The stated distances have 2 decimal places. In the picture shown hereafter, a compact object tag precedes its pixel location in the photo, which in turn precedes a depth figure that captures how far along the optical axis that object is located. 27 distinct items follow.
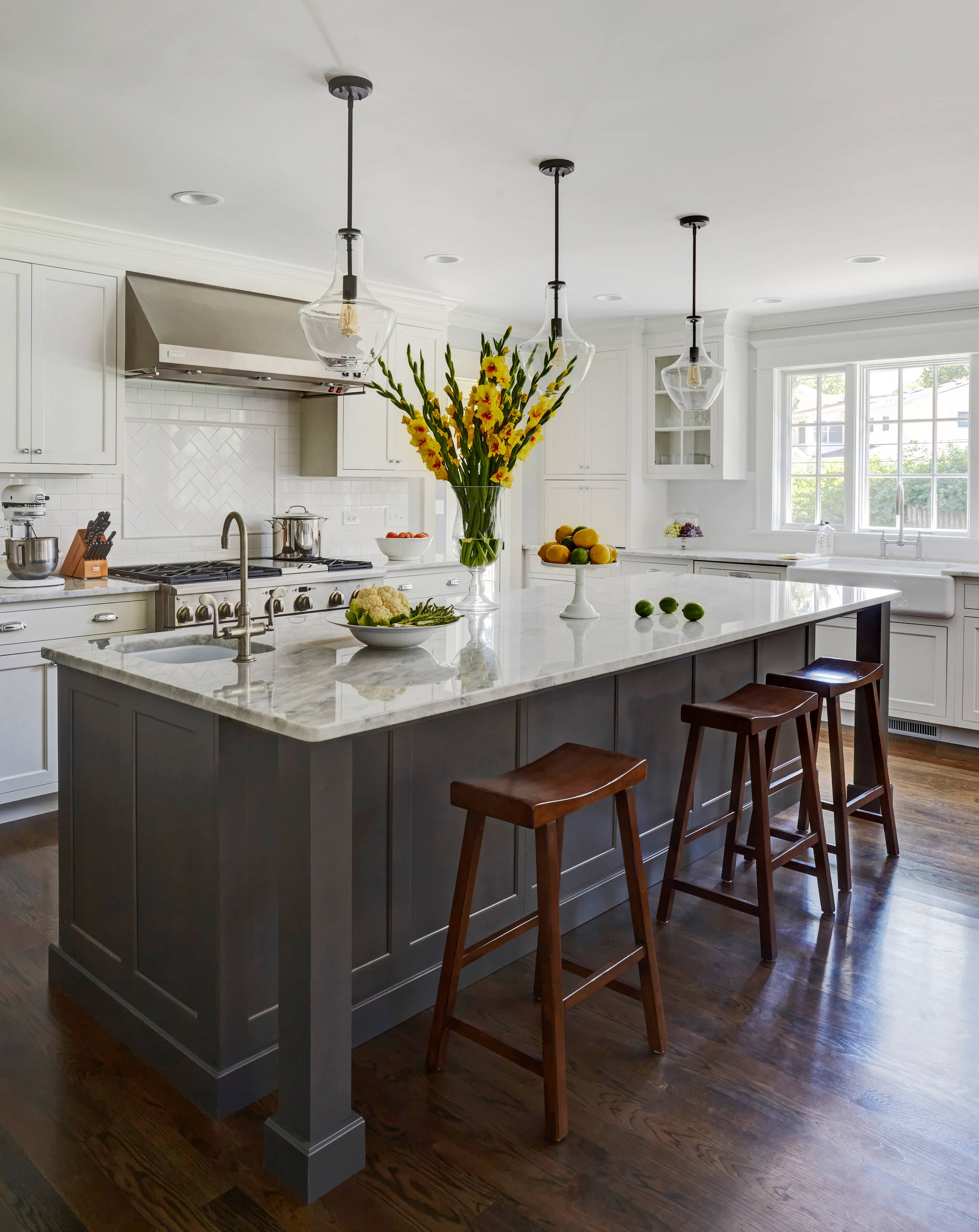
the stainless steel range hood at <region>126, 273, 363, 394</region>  4.33
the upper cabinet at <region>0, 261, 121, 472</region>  4.08
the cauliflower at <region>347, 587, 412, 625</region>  2.39
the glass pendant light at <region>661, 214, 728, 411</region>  3.85
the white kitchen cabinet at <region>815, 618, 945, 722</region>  5.20
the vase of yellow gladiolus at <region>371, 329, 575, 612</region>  2.85
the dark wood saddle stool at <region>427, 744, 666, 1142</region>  1.94
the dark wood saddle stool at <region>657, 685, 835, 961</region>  2.71
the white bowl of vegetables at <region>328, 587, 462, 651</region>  2.38
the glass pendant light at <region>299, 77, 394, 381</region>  2.64
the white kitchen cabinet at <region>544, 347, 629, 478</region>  6.75
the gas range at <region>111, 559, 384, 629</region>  4.18
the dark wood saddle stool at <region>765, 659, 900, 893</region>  3.14
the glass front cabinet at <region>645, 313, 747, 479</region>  6.37
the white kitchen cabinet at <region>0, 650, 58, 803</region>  3.79
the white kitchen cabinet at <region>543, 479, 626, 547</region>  6.82
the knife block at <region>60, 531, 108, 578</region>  4.36
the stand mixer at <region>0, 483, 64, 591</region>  4.00
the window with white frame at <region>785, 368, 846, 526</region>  6.34
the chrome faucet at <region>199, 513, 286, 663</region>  2.18
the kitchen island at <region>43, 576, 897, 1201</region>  1.80
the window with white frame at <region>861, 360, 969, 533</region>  5.85
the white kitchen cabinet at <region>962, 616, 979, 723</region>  5.08
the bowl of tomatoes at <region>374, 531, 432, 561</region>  5.60
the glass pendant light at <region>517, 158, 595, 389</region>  3.28
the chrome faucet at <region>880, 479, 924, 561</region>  6.01
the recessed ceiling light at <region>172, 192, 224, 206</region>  3.85
